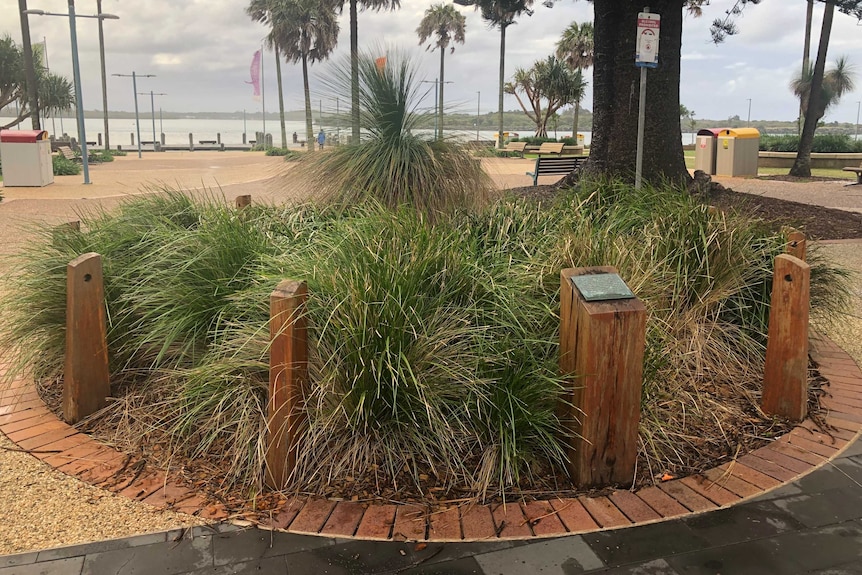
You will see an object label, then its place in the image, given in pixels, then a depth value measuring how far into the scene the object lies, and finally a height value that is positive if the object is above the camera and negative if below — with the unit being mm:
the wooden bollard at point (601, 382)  2627 -813
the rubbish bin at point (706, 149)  19953 +601
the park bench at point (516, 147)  34012 +1099
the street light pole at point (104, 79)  41772 +5724
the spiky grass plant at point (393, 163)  5094 +42
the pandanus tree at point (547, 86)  42250 +5154
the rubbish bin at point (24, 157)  16828 +256
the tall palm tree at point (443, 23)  57344 +12154
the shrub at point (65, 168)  22453 -16
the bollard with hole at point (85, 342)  3203 -819
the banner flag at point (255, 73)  49438 +6797
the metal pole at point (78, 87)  19109 +2311
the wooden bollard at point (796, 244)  4129 -445
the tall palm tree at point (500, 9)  11008 +2634
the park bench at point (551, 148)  31420 +972
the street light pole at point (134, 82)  46025 +5720
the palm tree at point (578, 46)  43875 +7841
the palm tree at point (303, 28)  47562 +9776
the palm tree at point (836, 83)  48069 +6516
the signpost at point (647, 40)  6137 +1155
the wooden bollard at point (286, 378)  2578 -800
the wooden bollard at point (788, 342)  3307 -827
